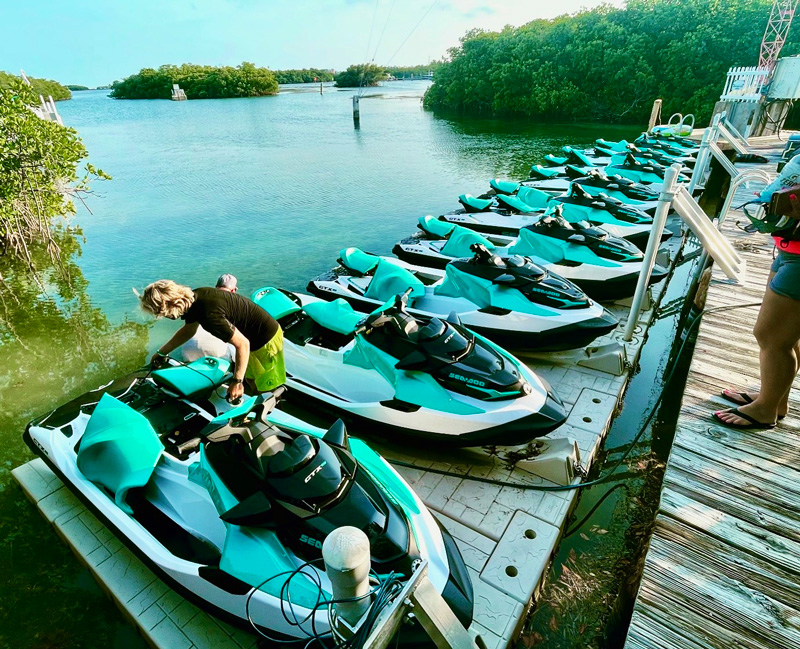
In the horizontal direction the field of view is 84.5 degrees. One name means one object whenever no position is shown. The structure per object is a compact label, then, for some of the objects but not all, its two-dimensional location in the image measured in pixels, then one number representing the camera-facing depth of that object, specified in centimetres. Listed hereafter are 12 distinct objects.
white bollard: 112
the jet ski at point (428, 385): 328
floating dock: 252
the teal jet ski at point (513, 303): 456
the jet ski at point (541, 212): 749
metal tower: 2122
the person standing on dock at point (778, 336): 240
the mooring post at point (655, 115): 2152
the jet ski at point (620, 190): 904
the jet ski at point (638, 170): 1116
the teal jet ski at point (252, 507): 214
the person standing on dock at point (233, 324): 284
